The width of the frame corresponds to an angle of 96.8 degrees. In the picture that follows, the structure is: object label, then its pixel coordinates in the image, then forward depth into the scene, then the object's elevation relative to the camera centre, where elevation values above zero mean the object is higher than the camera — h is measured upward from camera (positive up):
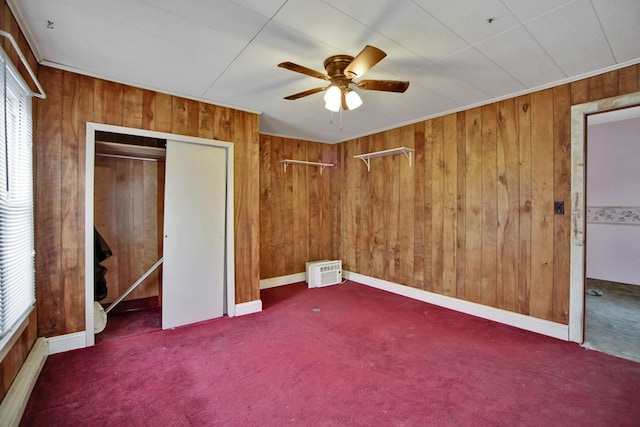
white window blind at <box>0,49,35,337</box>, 1.56 +0.06
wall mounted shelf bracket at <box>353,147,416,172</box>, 3.80 +0.84
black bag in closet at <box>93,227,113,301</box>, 2.82 -0.56
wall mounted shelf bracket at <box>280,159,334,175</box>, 4.45 +0.80
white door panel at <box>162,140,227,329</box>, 2.94 -0.25
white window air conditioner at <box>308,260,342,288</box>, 4.44 -0.98
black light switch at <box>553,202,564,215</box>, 2.65 +0.06
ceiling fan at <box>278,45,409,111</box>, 1.94 +0.95
